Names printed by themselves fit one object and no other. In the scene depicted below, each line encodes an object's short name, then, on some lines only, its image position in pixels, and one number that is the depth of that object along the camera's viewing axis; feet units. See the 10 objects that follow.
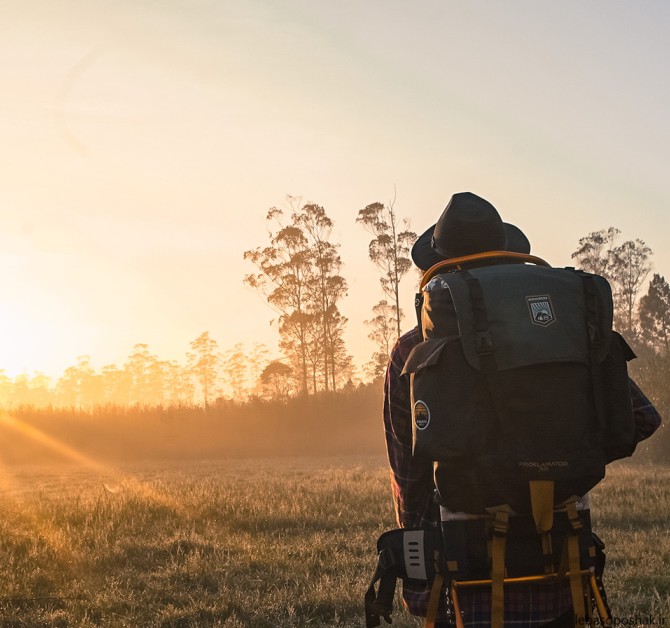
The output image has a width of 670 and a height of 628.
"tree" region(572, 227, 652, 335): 197.06
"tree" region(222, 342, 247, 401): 321.32
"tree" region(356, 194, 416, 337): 158.30
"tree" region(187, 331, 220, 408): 303.50
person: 7.89
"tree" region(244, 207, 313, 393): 168.76
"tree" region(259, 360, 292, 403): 180.75
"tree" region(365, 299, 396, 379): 171.73
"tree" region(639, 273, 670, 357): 198.59
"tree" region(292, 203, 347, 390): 169.78
